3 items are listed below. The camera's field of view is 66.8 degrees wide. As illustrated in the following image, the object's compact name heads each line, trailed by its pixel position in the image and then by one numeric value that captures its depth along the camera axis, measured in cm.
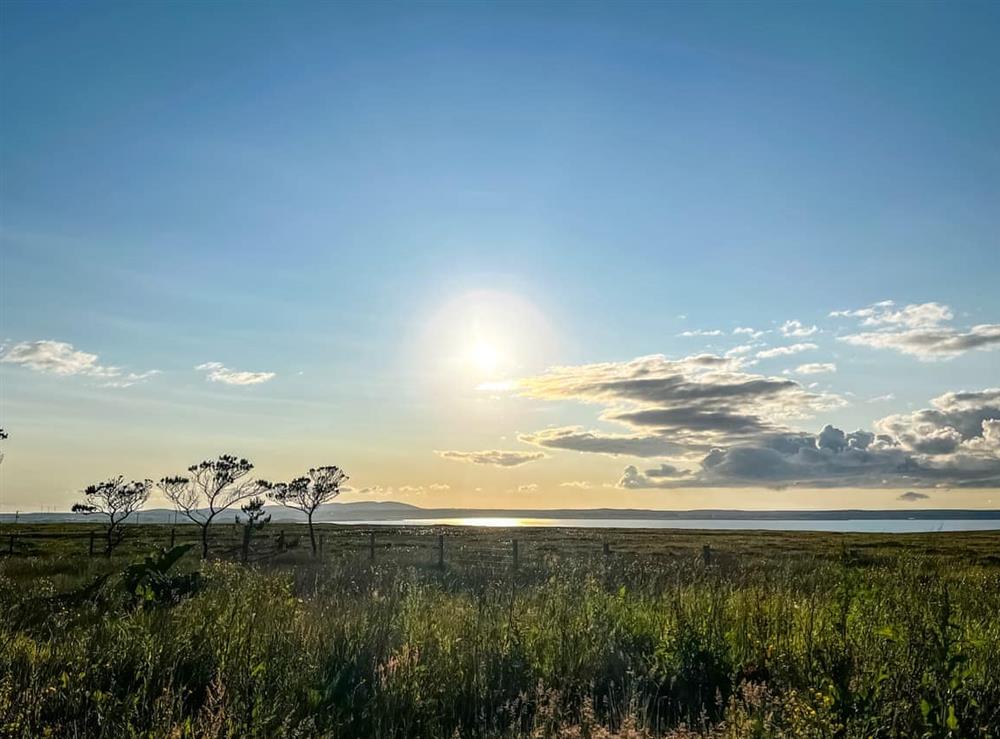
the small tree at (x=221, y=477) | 4753
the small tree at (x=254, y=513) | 3914
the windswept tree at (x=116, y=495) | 4944
